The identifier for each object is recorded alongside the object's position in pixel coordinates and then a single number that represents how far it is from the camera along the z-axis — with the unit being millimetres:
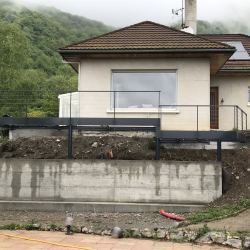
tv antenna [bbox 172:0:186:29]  25988
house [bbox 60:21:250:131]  17500
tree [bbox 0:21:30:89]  37094
